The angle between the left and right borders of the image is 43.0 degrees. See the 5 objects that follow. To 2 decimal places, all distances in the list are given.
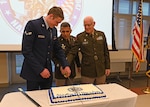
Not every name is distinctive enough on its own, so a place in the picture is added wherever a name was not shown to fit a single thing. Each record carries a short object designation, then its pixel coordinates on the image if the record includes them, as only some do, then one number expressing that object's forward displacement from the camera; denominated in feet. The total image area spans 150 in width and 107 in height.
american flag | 11.74
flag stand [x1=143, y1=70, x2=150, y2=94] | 11.84
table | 4.22
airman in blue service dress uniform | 5.91
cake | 4.28
